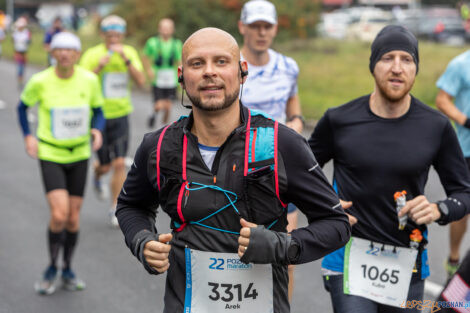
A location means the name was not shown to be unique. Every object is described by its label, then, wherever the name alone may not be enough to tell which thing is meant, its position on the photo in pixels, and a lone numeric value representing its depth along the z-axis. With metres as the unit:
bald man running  5.29
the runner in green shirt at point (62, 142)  11.12
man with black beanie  7.13
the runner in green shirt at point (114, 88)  15.48
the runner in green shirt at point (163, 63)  23.94
